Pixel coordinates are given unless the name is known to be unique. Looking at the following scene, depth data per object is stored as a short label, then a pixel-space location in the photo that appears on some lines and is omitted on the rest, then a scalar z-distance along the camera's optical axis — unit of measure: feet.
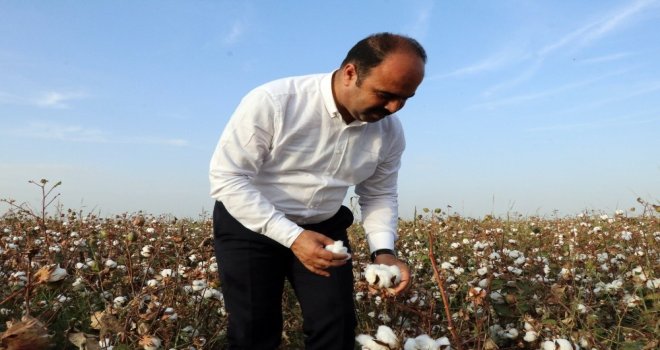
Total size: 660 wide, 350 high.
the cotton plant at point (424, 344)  4.79
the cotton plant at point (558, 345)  6.45
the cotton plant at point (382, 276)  5.40
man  6.73
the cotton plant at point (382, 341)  4.65
